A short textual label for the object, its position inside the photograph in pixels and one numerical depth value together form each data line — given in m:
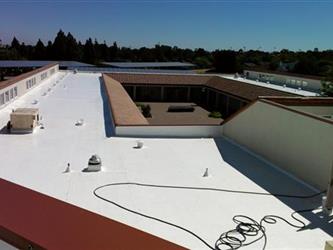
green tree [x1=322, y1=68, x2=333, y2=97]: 23.64
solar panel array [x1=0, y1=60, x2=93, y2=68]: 44.92
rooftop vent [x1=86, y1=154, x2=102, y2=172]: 8.31
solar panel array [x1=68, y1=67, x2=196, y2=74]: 38.66
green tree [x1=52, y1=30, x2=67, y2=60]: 78.06
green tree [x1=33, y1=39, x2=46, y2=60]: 77.51
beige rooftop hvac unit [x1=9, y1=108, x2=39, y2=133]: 11.18
